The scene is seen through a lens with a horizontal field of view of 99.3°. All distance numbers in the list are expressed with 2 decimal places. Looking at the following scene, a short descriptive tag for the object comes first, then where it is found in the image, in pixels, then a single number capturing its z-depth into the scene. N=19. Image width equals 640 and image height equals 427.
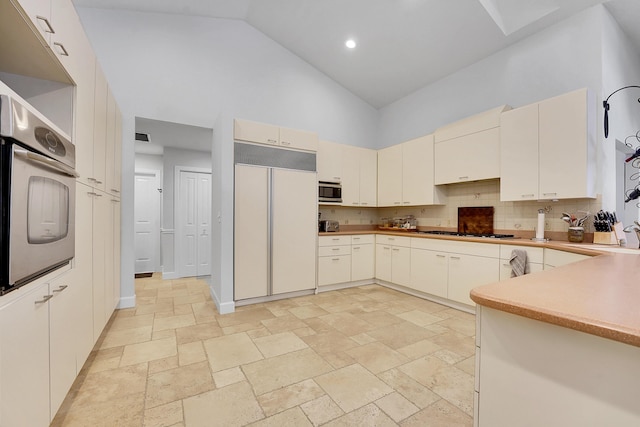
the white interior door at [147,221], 5.39
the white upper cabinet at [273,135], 3.30
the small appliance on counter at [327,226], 4.34
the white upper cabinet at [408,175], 3.94
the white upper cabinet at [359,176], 4.43
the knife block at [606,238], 2.46
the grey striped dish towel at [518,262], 2.65
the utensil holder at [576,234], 2.63
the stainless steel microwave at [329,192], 4.14
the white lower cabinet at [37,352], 0.96
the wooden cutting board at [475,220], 3.53
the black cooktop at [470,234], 3.17
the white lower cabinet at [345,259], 3.94
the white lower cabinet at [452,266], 2.97
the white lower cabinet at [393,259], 3.85
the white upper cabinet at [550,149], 2.54
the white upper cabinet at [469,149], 3.20
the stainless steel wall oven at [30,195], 0.97
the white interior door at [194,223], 5.02
